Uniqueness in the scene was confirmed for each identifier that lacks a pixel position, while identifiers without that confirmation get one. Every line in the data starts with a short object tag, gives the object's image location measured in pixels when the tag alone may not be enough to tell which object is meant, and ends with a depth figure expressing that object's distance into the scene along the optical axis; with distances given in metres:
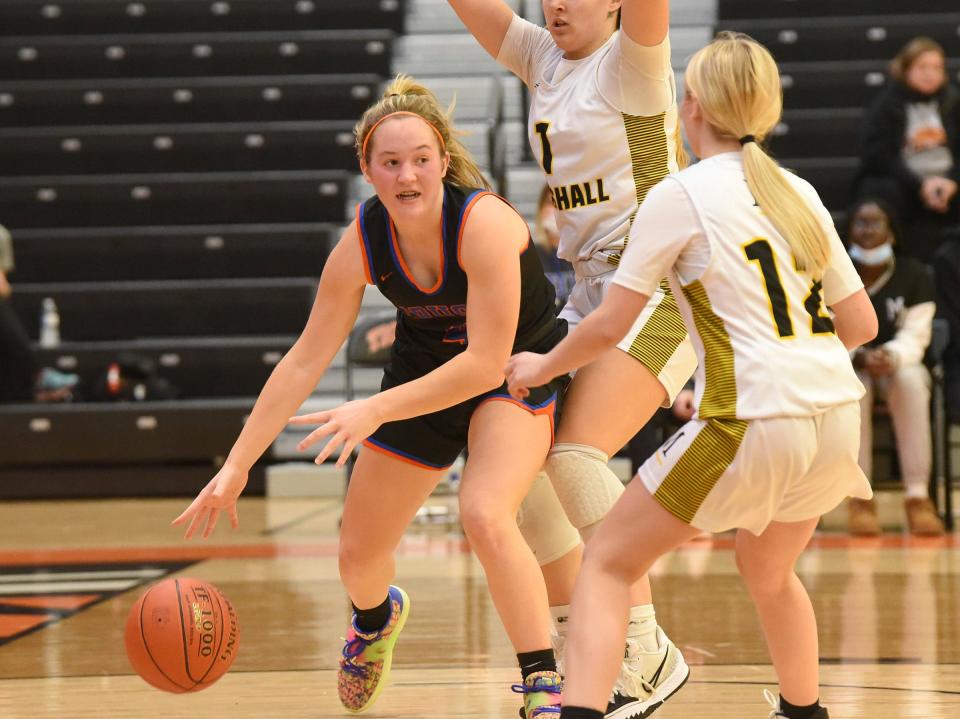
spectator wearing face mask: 13.08
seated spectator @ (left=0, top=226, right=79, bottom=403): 17.45
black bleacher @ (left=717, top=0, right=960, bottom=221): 20.61
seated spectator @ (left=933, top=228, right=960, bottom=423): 13.51
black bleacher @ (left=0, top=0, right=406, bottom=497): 17.44
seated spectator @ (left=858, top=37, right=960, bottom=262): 16.73
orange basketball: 6.40
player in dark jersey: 6.00
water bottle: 18.73
